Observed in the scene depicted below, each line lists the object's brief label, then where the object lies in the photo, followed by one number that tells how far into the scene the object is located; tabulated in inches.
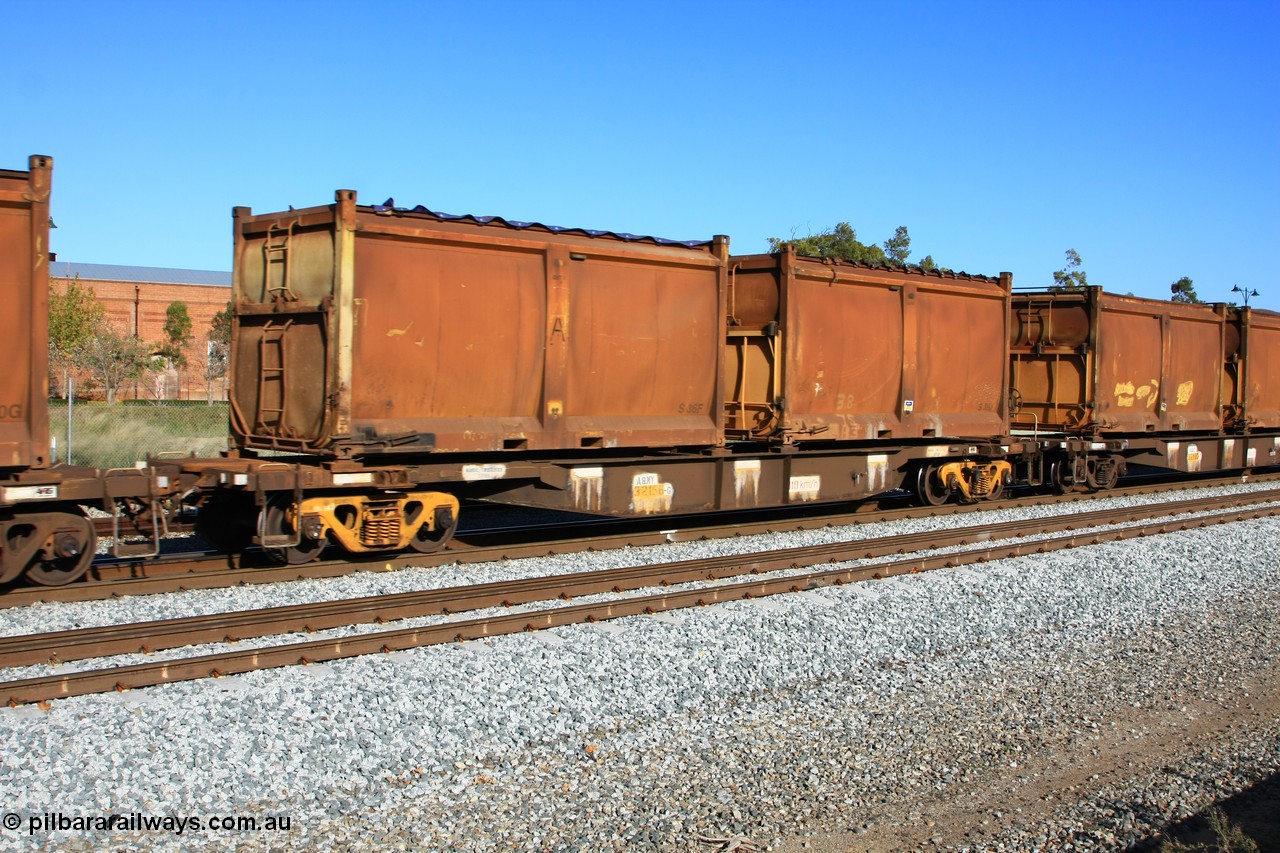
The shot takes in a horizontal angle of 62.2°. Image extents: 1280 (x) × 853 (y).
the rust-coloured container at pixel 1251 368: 876.0
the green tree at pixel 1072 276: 1982.5
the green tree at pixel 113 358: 1633.9
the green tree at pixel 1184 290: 2249.8
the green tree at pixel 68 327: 1524.4
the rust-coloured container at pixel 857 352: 546.3
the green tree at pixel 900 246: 1679.4
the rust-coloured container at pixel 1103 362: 735.1
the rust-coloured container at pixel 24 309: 337.1
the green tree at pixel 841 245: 1517.0
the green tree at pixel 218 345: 2008.1
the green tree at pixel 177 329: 2319.1
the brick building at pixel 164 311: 2276.1
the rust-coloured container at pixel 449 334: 403.2
